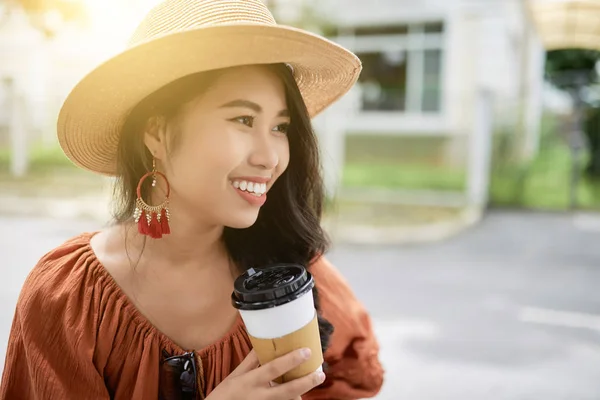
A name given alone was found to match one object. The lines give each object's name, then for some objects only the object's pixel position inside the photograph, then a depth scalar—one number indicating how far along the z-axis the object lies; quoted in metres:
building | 13.43
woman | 1.21
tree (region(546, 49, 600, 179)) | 9.26
